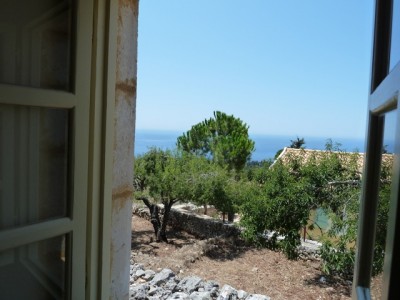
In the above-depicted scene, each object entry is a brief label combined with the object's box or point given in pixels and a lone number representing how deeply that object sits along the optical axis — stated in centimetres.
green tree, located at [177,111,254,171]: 1002
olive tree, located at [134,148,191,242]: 720
